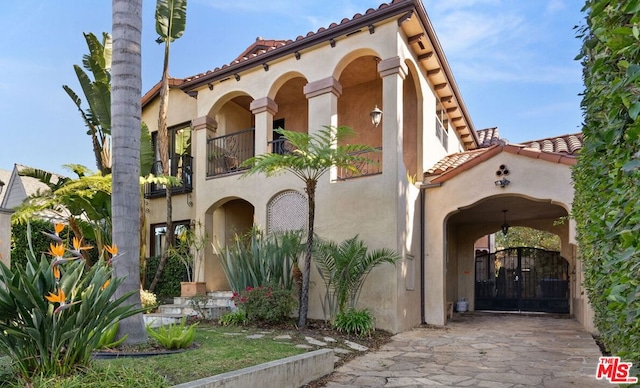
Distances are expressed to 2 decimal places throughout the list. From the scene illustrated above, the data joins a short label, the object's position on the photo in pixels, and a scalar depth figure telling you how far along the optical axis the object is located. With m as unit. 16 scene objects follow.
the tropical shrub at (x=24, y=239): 13.05
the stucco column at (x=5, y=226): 8.43
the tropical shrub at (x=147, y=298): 11.12
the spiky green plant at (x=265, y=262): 10.19
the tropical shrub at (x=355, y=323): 9.04
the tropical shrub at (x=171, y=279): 13.38
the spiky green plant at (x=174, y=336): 6.14
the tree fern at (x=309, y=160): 9.09
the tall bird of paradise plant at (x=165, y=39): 12.92
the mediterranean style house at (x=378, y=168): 10.38
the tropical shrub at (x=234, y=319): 9.46
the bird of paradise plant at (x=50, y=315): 3.64
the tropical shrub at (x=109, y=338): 5.62
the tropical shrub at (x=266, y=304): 9.16
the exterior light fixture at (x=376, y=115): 11.09
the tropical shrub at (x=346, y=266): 9.48
